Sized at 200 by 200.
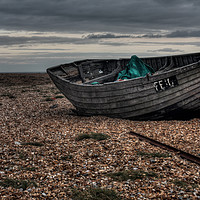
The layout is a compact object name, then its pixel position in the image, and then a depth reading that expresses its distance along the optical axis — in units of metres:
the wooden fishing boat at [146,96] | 10.12
